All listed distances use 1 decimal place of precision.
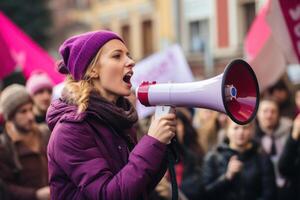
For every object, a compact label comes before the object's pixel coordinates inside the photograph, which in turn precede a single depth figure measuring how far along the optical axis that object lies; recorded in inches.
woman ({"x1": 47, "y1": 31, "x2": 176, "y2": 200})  106.5
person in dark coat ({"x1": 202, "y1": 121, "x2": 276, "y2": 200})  218.2
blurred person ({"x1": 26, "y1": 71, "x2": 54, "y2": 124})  241.4
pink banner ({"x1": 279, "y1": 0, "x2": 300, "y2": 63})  203.3
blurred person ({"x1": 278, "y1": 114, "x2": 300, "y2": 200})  214.1
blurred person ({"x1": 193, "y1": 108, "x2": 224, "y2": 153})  286.7
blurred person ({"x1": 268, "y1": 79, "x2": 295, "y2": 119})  287.1
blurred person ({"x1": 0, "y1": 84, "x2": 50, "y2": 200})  192.2
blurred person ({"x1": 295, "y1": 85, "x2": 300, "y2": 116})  243.8
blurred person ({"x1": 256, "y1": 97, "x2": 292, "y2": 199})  250.7
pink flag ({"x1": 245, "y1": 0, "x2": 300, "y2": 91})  281.4
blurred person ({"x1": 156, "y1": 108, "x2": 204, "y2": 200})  220.7
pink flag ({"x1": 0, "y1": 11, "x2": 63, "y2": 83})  313.4
